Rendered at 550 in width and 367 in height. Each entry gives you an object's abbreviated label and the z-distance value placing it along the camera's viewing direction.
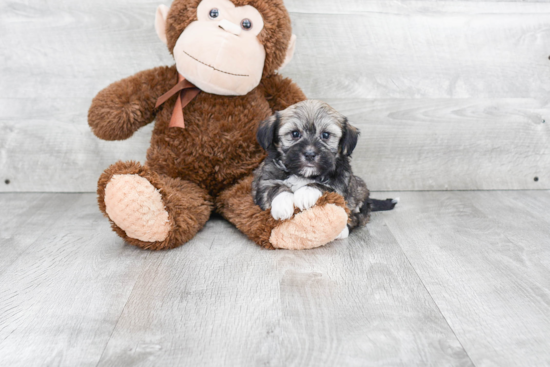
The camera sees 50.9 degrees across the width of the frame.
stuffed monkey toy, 0.70
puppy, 0.70
